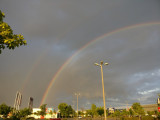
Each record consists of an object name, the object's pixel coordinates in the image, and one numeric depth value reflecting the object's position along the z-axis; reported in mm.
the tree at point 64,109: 83875
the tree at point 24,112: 82412
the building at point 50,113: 123812
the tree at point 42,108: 92219
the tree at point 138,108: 61516
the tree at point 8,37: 5758
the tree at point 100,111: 82088
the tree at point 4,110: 75850
